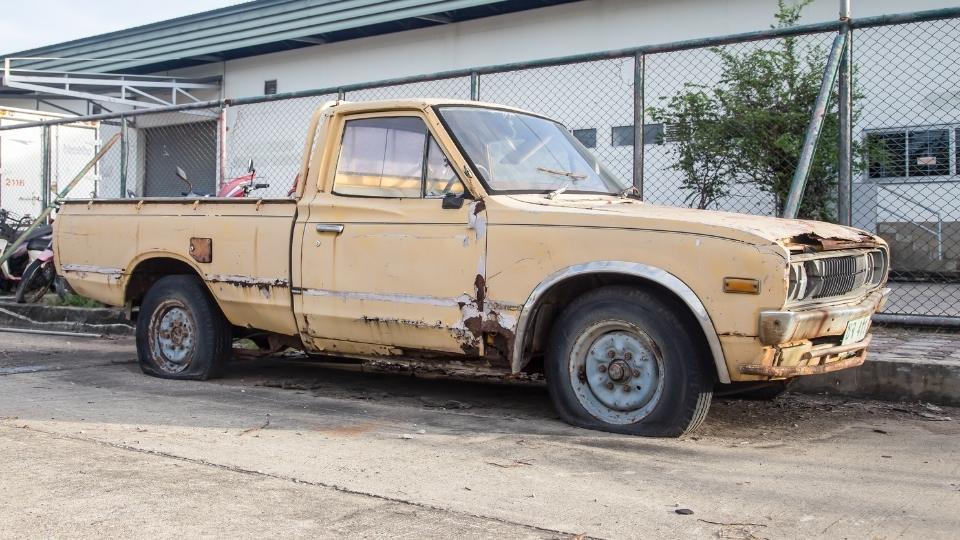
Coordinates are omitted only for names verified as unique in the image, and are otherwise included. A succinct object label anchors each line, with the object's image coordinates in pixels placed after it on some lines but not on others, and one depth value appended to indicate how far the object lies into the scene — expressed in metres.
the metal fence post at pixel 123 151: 10.73
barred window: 11.05
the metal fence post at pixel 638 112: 7.54
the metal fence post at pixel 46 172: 12.31
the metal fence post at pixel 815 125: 6.70
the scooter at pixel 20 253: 12.02
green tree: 9.08
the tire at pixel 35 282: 11.12
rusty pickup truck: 4.66
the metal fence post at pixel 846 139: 6.86
